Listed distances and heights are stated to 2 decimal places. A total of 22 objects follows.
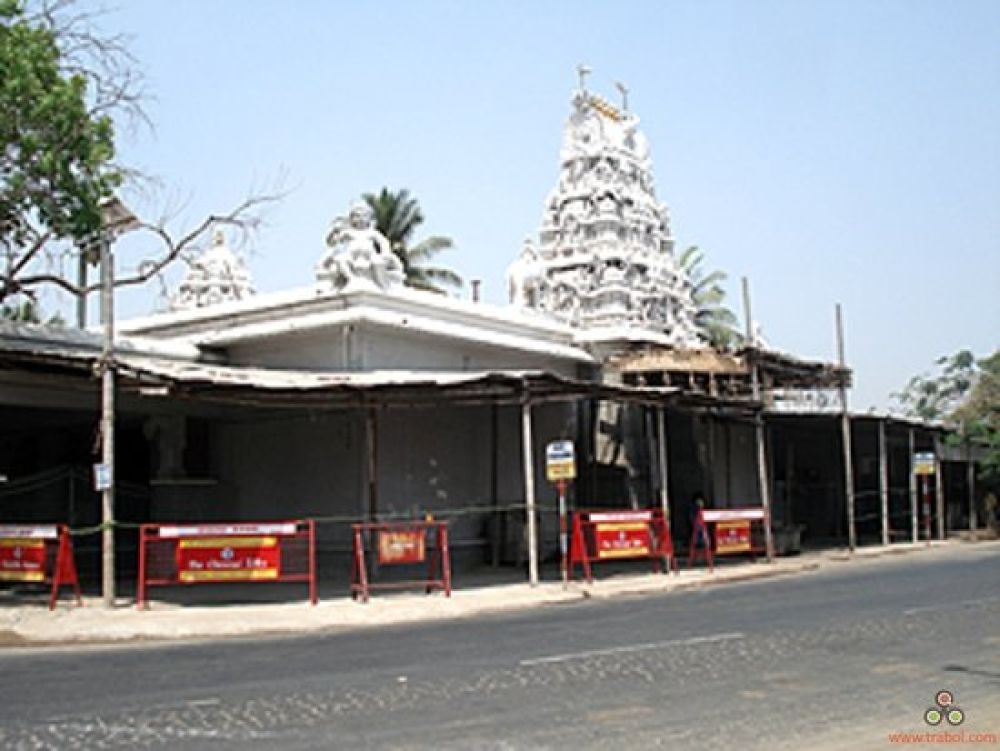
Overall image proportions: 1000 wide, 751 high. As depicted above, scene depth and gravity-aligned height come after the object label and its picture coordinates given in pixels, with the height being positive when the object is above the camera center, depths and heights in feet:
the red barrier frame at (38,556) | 53.83 -3.65
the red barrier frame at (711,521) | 70.79 -3.48
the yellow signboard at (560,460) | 59.98 +0.58
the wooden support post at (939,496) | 106.32 -3.15
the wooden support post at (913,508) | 100.68 -4.00
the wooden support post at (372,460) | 60.03 +0.80
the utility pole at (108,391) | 52.85 +4.27
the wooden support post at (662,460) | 70.33 +0.59
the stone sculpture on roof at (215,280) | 114.83 +20.81
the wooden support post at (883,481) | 94.84 -1.37
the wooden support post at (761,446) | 78.18 +1.51
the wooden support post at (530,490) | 59.62 -0.97
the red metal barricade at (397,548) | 56.39 -3.83
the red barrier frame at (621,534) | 64.49 -3.92
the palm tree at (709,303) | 164.76 +24.89
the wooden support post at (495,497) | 76.07 -1.69
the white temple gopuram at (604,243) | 100.78 +21.74
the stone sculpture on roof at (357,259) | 71.56 +14.00
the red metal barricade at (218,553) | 54.19 -3.66
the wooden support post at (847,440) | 90.22 +2.03
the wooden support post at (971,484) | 115.35 -2.32
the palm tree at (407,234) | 147.43 +31.79
